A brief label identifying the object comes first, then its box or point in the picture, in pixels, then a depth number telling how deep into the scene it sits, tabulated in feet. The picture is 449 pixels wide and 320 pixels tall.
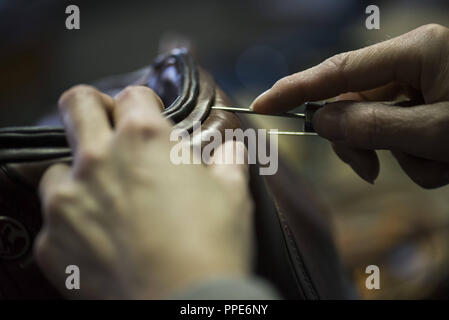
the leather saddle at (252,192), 1.27
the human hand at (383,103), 1.74
